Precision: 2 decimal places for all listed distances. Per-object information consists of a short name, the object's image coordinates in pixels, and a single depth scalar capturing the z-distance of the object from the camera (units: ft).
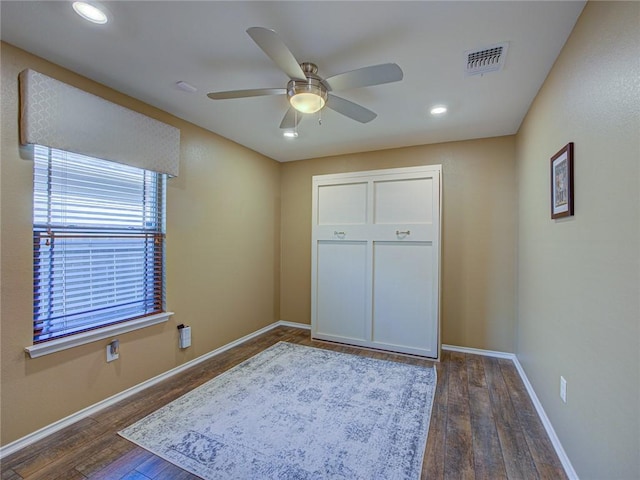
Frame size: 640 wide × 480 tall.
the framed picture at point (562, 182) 5.42
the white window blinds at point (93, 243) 6.45
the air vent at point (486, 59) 5.88
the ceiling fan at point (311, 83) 4.81
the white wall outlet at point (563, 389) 5.62
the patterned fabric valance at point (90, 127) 5.93
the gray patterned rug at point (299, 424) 5.55
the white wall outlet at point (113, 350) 7.49
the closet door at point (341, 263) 11.66
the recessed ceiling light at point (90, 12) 4.86
